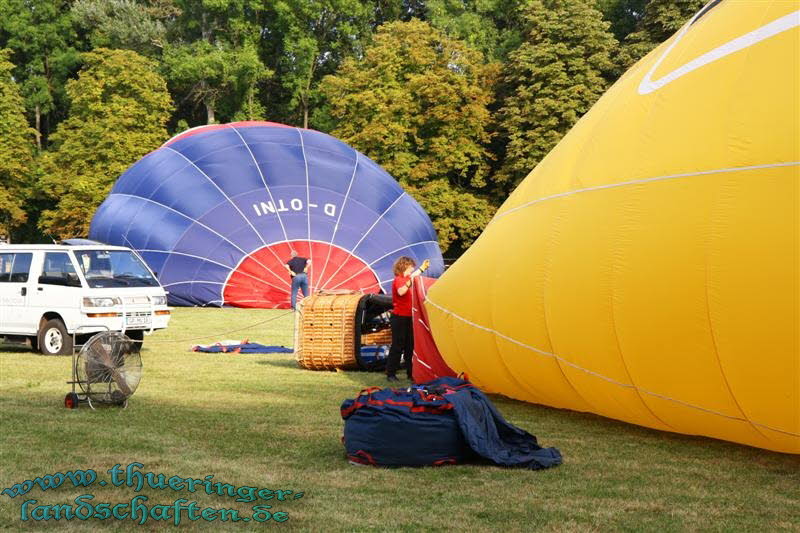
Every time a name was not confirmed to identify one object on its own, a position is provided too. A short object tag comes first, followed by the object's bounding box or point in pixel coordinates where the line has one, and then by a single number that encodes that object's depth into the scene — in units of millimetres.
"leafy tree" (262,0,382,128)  47531
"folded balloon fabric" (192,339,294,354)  14156
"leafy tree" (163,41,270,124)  43938
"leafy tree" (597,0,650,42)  46625
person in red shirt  11117
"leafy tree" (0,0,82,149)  48562
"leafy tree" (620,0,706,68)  37875
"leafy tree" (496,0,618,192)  38156
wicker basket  12195
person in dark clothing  20453
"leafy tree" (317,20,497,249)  38906
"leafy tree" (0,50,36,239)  41531
